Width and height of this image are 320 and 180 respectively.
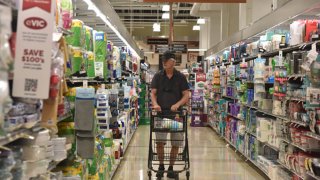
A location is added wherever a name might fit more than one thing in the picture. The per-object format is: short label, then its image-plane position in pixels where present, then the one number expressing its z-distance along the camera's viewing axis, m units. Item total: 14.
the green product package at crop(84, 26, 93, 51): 4.45
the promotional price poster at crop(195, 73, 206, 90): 15.70
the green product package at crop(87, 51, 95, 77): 4.59
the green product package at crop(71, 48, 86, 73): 3.63
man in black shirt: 6.28
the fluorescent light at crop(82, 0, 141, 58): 4.65
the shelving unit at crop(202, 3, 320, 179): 5.29
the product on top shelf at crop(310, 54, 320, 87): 4.41
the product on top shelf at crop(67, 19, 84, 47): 3.71
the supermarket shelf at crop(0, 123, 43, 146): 1.95
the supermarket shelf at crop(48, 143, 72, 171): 2.92
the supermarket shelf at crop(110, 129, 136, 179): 6.30
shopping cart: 5.71
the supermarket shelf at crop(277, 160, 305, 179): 5.21
